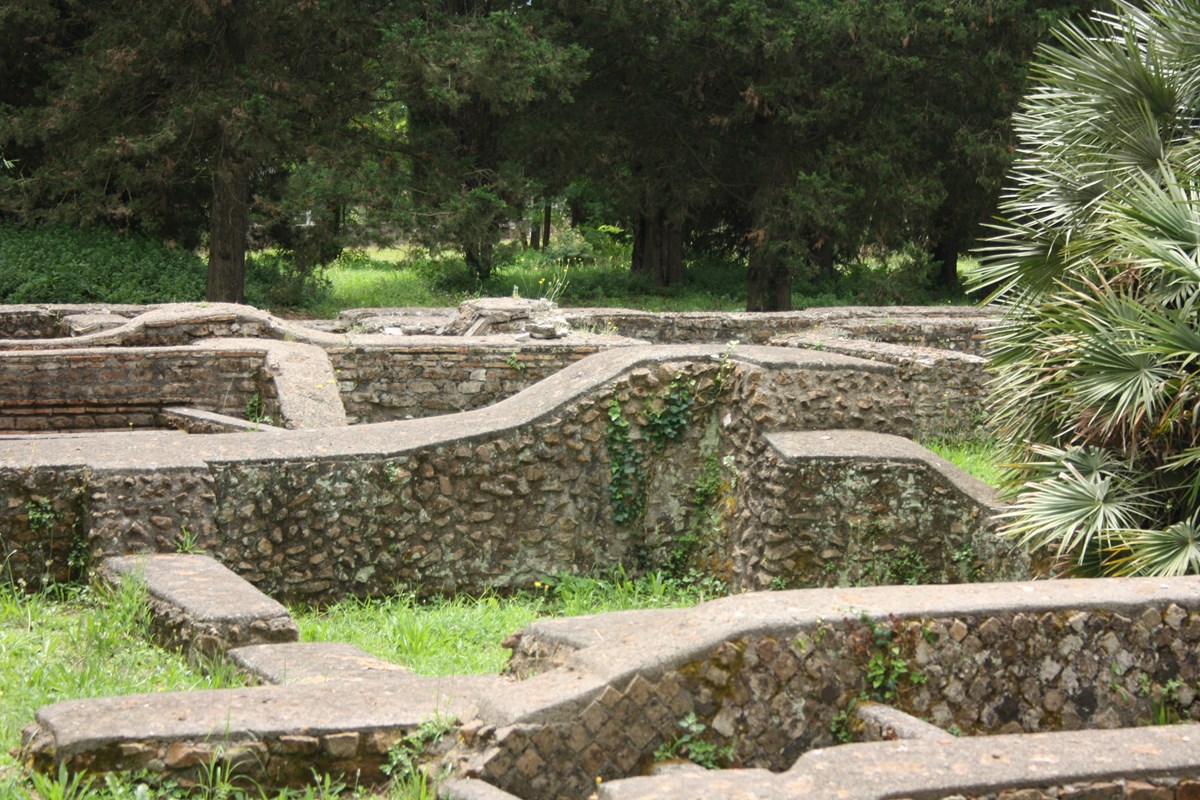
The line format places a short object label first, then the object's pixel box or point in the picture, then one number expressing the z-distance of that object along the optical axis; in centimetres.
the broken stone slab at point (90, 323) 1355
